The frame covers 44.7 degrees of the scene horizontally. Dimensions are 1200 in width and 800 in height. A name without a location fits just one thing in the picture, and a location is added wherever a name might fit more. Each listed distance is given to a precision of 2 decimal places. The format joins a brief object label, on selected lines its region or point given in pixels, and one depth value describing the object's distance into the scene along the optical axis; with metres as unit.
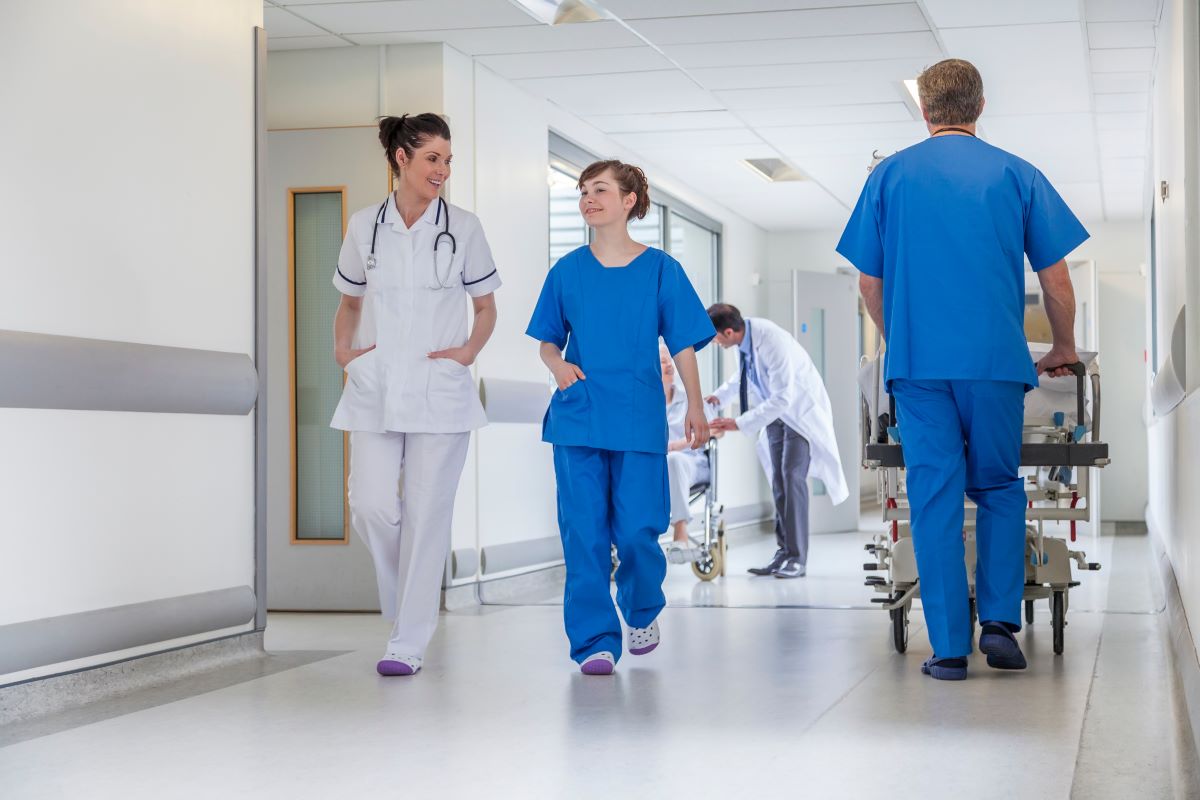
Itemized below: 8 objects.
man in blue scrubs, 3.65
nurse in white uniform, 3.97
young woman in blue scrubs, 3.94
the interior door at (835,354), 10.89
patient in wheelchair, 7.11
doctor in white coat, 7.29
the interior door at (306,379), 5.96
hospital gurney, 4.04
